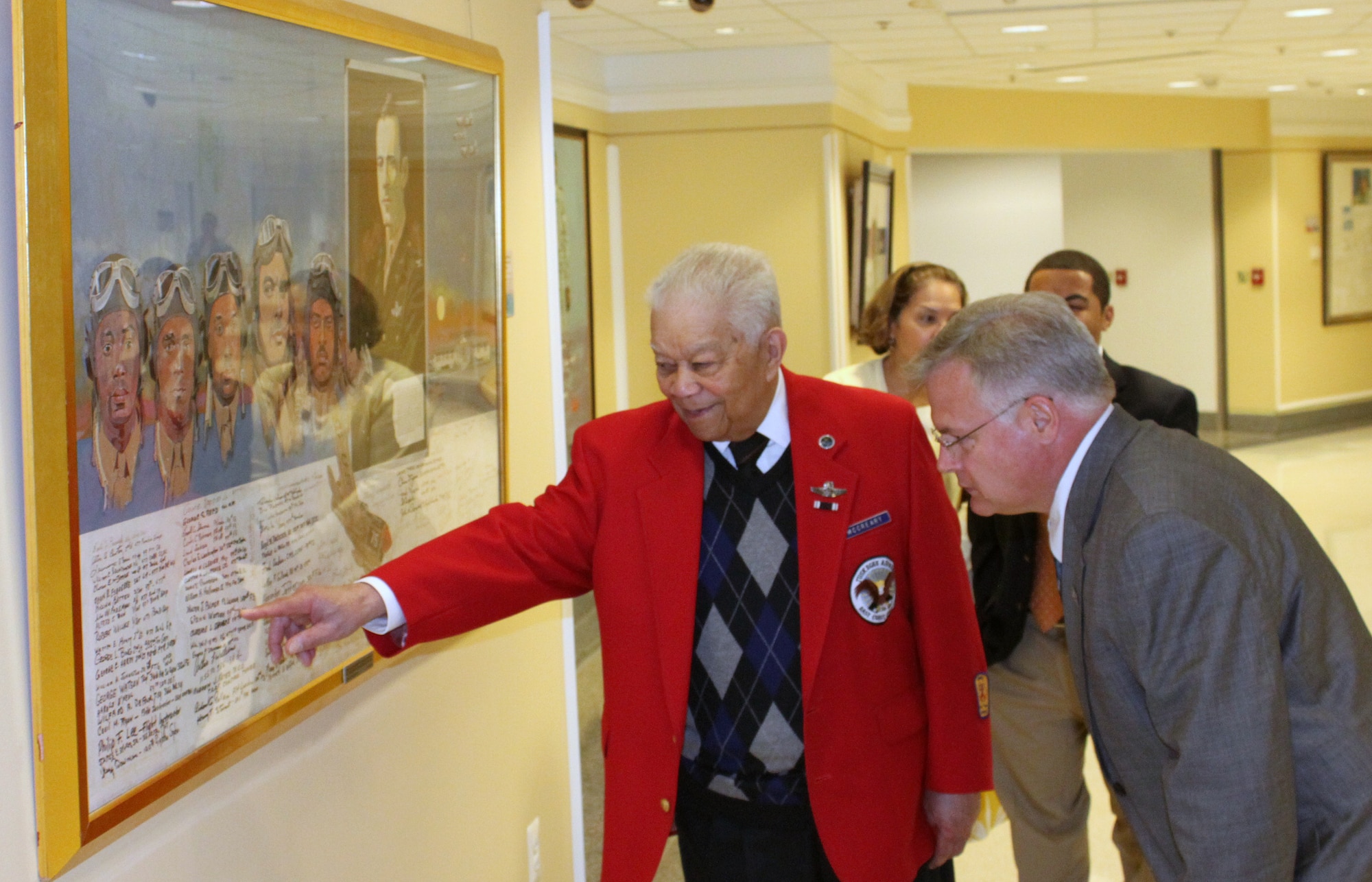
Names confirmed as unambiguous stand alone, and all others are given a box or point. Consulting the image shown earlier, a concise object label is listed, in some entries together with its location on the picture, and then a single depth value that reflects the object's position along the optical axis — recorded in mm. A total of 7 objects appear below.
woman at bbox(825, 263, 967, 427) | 3516
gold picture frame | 1290
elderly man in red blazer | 2176
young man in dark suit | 3150
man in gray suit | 1519
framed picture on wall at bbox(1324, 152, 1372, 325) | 13789
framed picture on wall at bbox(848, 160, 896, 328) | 8586
